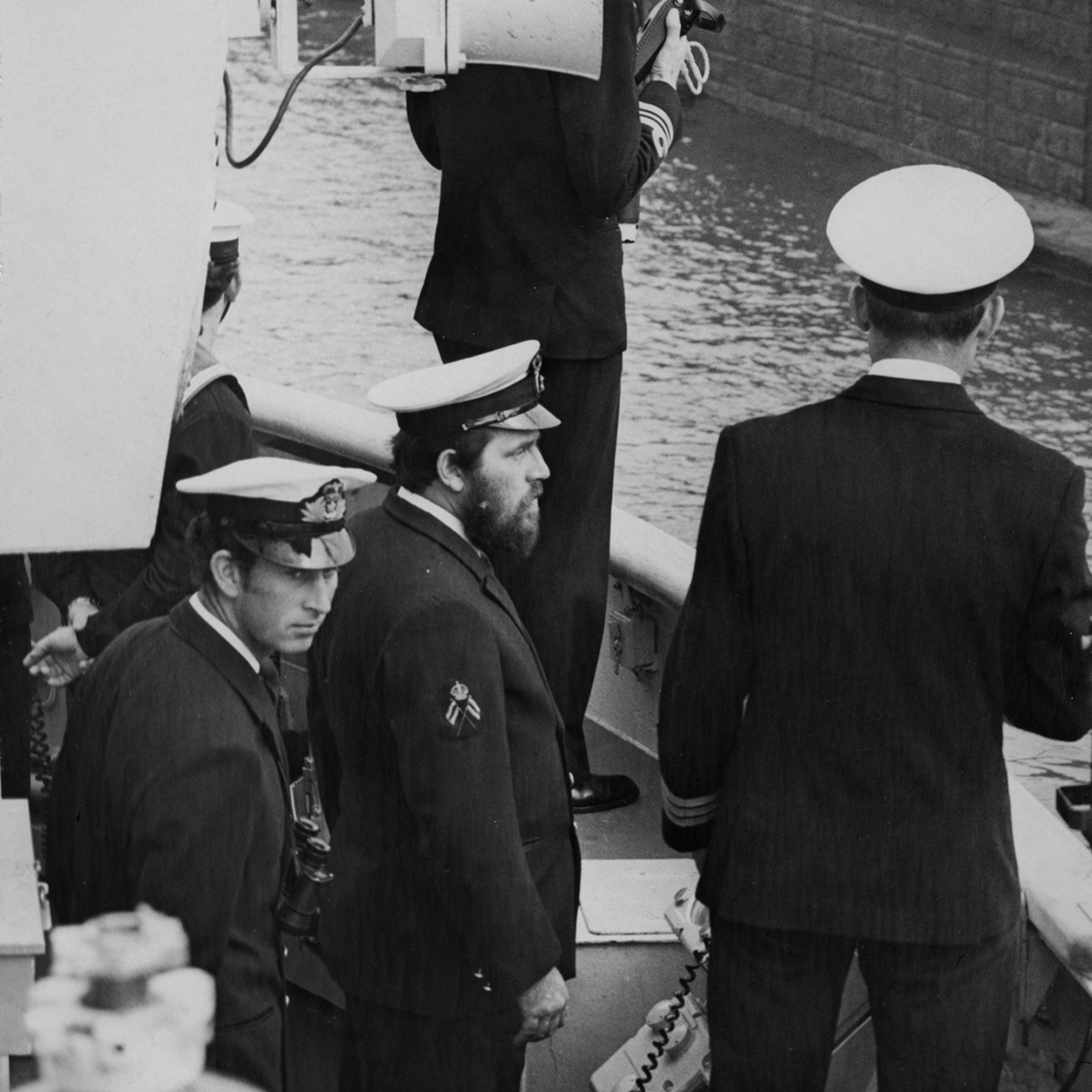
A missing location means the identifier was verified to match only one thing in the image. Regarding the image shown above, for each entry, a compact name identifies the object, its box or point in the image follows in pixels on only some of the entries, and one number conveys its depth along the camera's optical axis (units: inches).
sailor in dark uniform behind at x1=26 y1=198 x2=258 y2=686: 249.4
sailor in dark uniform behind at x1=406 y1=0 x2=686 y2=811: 266.4
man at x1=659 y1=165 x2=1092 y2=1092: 193.8
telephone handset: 259.1
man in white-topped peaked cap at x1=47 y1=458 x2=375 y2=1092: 183.2
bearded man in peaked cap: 205.8
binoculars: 225.0
